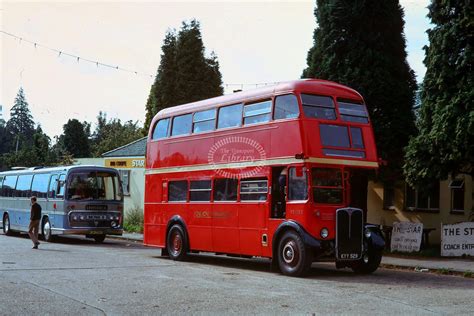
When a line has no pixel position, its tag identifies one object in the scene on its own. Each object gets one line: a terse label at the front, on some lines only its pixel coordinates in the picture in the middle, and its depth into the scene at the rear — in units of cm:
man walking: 2219
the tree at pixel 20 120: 12389
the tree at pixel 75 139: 8081
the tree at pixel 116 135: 6700
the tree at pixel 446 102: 1945
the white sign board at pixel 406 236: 2184
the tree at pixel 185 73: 4944
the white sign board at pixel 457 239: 2030
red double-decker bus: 1506
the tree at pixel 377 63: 2381
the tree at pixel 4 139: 12031
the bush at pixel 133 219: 3495
